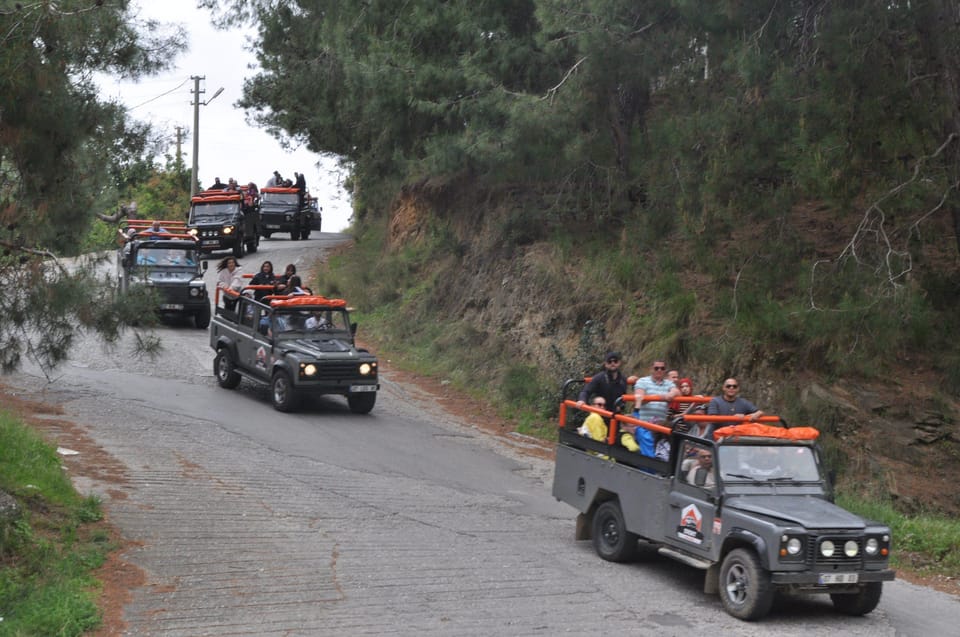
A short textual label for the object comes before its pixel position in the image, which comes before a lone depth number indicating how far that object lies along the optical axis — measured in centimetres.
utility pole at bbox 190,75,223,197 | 5475
